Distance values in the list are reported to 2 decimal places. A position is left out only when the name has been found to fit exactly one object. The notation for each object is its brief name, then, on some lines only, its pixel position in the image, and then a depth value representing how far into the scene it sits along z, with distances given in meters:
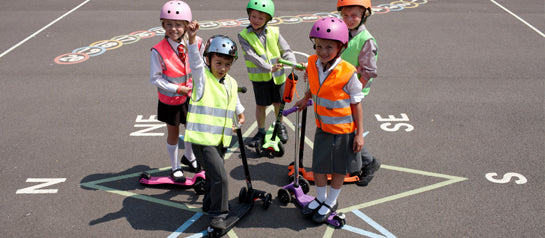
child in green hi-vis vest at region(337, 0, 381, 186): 5.46
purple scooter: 5.21
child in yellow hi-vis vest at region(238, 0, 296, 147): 6.12
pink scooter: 5.92
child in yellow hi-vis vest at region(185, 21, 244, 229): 4.60
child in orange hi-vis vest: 4.70
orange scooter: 5.84
